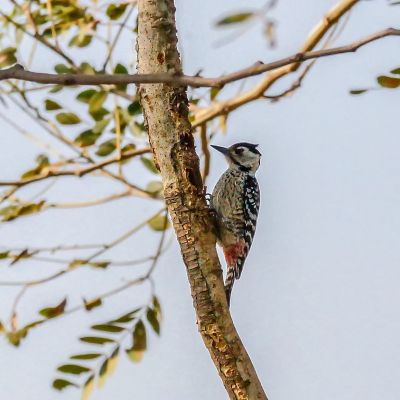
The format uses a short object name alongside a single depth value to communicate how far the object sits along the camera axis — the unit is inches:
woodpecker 425.7
